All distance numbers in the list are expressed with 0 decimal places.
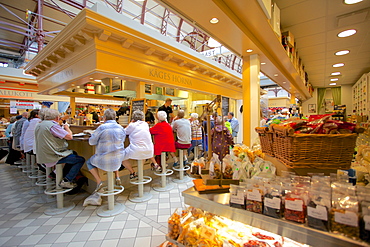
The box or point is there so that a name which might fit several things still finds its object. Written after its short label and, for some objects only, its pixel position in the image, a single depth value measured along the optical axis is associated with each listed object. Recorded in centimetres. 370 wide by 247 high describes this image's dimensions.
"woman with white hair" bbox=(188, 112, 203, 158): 529
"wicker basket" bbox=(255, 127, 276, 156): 148
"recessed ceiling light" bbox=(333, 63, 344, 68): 522
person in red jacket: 404
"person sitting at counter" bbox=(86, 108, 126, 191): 303
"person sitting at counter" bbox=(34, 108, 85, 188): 301
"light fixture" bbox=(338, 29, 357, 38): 323
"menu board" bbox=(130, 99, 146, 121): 453
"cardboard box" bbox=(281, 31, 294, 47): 332
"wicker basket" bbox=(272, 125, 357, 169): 106
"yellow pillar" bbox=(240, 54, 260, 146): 358
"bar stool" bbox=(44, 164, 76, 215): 308
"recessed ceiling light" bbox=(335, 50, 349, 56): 420
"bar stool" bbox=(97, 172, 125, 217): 303
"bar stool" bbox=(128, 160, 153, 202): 356
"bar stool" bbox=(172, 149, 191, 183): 455
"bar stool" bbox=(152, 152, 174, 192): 404
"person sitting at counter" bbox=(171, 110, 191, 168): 449
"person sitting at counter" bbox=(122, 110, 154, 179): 347
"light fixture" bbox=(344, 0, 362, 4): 244
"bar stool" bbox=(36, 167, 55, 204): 342
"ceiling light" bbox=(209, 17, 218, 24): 226
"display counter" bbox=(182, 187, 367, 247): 74
